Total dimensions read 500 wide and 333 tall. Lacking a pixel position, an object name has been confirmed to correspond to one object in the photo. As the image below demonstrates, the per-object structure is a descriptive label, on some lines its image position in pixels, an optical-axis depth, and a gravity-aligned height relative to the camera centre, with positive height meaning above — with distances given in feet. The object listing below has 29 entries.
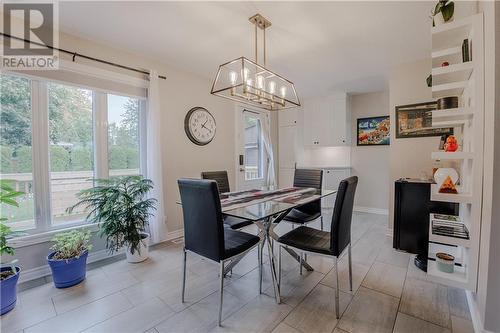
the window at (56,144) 6.88 +0.70
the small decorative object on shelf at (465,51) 4.92 +2.49
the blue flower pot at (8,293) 5.33 -3.20
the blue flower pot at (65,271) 6.43 -3.19
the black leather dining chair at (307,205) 8.51 -1.74
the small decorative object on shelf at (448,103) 5.20 +1.41
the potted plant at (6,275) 5.35 -2.84
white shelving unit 4.60 +1.03
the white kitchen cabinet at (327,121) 14.66 +2.89
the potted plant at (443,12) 4.94 +3.45
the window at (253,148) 14.97 +1.04
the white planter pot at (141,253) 8.09 -3.36
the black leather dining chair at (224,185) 7.84 -0.99
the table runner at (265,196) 6.77 -1.20
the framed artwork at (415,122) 9.53 +1.79
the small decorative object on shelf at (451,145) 5.27 +0.40
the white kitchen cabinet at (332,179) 15.19 -1.17
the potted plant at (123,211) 7.35 -1.66
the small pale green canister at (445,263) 5.36 -2.50
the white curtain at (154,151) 9.35 +0.52
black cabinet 7.67 -1.89
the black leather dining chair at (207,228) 4.94 -1.59
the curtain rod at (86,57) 6.70 +3.84
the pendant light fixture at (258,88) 6.51 +2.36
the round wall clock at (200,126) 11.09 +1.96
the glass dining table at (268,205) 5.71 -1.26
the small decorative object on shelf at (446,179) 5.17 -0.45
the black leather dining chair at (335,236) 5.30 -2.08
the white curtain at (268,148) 15.81 +1.05
